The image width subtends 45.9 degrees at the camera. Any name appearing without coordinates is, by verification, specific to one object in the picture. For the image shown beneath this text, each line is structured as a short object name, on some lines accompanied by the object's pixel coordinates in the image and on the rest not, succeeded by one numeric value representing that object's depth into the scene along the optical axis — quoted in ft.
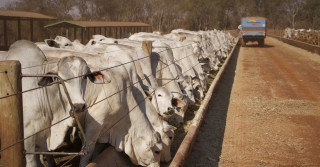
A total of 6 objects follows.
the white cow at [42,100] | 13.76
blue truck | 98.86
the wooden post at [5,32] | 62.00
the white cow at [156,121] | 17.31
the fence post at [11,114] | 9.11
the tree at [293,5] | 228.02
